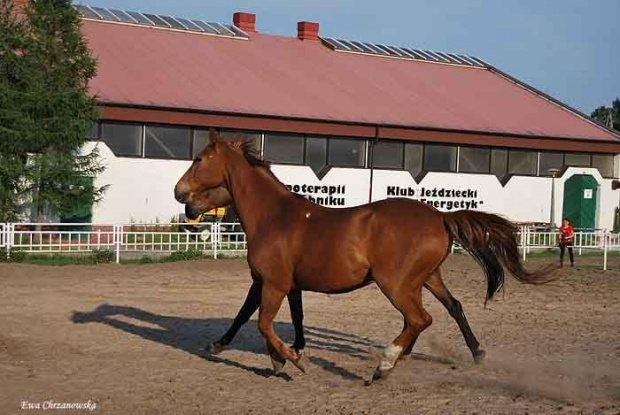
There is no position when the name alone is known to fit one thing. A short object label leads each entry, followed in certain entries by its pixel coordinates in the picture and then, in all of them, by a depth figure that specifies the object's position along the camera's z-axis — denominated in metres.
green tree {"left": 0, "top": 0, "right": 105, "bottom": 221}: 25.38
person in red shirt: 24.72
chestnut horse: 9.43
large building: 31.91
